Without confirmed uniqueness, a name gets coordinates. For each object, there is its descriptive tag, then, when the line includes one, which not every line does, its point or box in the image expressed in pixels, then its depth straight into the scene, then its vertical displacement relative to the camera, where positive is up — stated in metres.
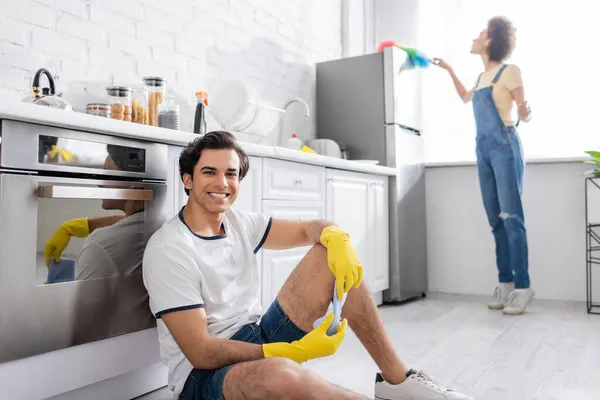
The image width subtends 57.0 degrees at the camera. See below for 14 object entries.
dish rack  2.75 +0.44
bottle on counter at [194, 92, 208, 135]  2.37 +0.37
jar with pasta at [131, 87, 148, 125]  2.17 +0.37
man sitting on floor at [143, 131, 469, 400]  1.25 -0.25
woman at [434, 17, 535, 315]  3.31 +0.28
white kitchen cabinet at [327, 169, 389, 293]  2.94 -0.06
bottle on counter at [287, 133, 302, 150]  3.27 +0.36
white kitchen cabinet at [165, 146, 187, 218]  1.81 +0.06
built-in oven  1.34 -0.08
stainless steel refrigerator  3.59 +0.52
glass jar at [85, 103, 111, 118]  1.90 +0.33
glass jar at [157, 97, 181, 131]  2.18 +0.35
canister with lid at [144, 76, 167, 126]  2.33 +0.47
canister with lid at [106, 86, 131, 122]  2.04 +0.40
